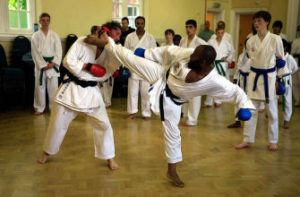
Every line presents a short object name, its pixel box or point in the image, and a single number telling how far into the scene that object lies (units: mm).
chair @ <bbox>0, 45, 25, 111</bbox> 5449
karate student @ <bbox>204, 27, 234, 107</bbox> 5891
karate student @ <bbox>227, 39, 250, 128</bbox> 4170
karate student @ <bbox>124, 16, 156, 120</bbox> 5207
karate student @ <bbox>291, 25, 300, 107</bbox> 6609
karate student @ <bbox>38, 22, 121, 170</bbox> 2812
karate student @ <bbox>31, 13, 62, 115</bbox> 5254
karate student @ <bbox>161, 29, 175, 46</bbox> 5273
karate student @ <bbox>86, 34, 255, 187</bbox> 2379
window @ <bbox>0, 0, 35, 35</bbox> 5996
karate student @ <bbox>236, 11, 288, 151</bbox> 3568
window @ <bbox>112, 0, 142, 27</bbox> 7996
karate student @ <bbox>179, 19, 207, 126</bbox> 4828
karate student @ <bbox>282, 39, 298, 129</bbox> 4797
